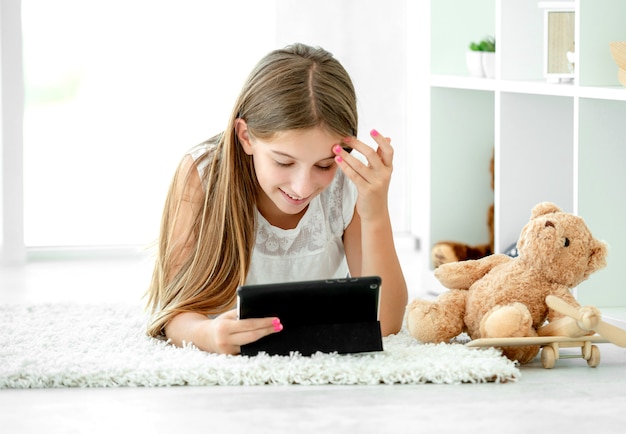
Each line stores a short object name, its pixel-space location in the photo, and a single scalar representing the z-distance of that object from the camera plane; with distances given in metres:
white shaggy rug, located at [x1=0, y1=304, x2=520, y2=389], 2.65
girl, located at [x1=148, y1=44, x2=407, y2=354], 2.89
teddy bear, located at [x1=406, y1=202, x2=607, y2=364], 2.76
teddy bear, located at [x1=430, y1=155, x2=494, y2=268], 4.08
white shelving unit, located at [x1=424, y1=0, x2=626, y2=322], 3.29
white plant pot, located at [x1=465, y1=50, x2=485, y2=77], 4.00
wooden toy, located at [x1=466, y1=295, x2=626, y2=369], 2.72
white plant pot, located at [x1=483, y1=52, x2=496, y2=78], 3.96
